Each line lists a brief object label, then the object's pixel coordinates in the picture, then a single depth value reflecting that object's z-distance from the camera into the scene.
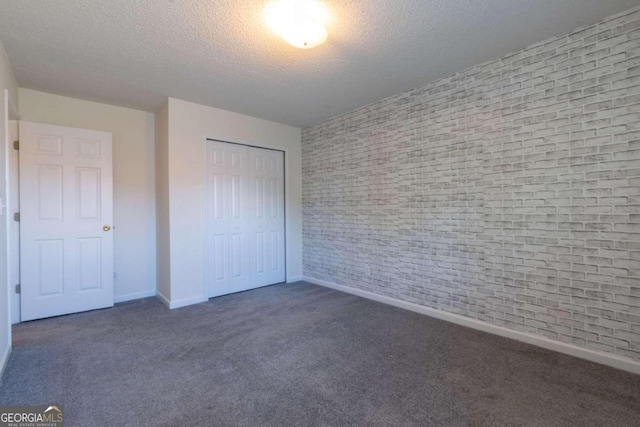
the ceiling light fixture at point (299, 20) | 1.96
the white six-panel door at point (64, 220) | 3.13
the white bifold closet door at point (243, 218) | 3.98
